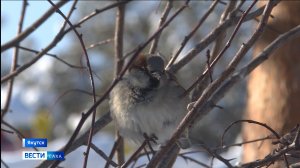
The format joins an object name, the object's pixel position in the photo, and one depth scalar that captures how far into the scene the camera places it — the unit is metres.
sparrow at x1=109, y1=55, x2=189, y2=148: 4.73
